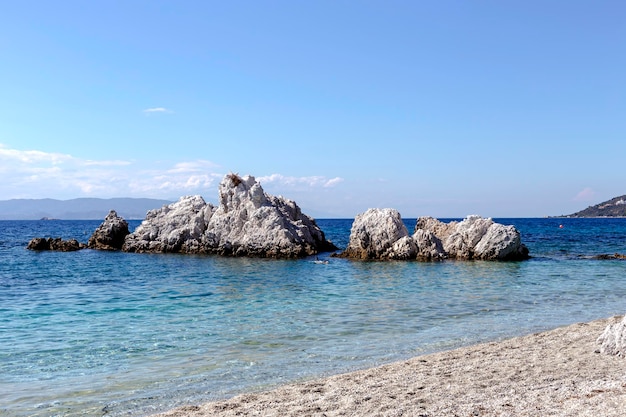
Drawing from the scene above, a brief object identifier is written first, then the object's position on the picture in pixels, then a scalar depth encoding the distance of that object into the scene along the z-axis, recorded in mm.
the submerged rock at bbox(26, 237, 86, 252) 59031
